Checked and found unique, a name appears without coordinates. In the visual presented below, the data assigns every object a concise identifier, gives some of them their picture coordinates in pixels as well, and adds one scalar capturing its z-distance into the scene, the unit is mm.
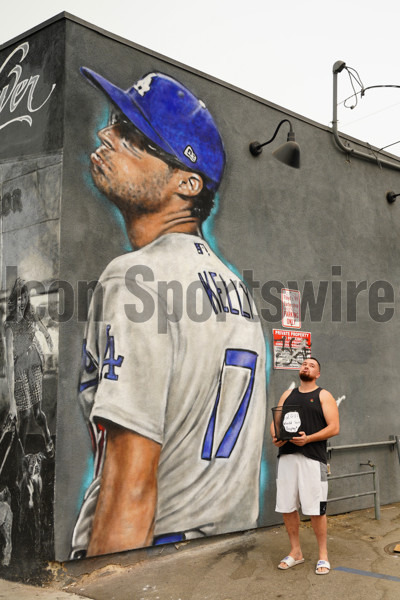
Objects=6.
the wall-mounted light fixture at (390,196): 9367
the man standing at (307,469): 5719
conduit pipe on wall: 8656
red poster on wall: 7602
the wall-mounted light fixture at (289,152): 7246
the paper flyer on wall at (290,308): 7746
